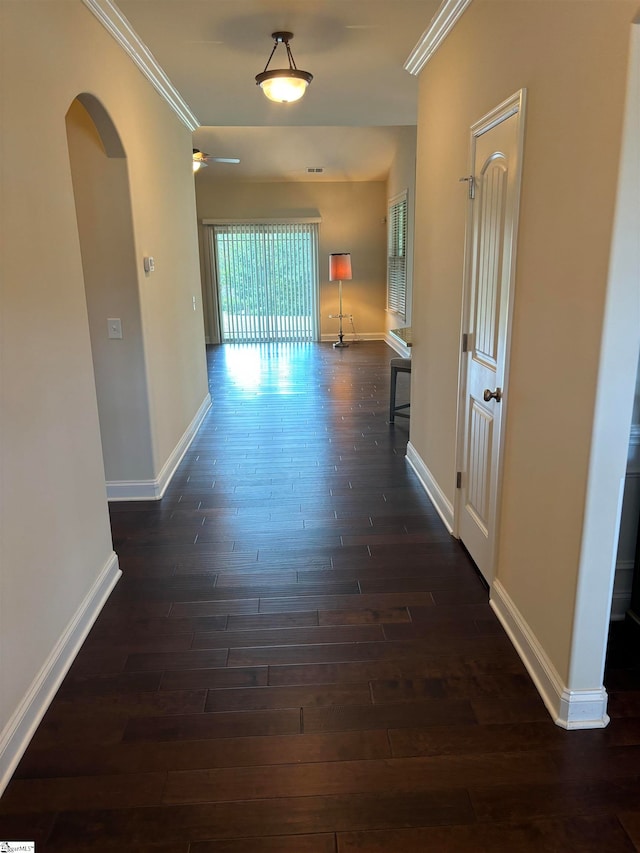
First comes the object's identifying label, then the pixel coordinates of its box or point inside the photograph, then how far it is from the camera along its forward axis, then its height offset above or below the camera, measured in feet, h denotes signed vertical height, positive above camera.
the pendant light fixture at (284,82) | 11.23 +3.76
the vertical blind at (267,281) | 34.42 +0.01
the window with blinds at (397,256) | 28.60 +1.14
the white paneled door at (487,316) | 7.66 -0.56
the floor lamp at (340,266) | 33.01 +0.73
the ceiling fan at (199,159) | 22.47 +4.60
